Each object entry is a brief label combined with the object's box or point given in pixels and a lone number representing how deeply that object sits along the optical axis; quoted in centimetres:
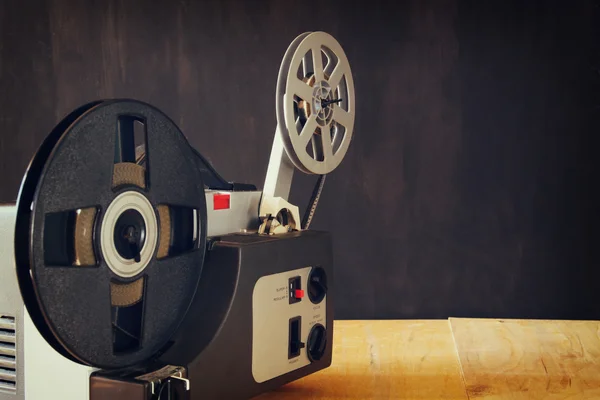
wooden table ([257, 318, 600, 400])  182
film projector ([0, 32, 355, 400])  129
